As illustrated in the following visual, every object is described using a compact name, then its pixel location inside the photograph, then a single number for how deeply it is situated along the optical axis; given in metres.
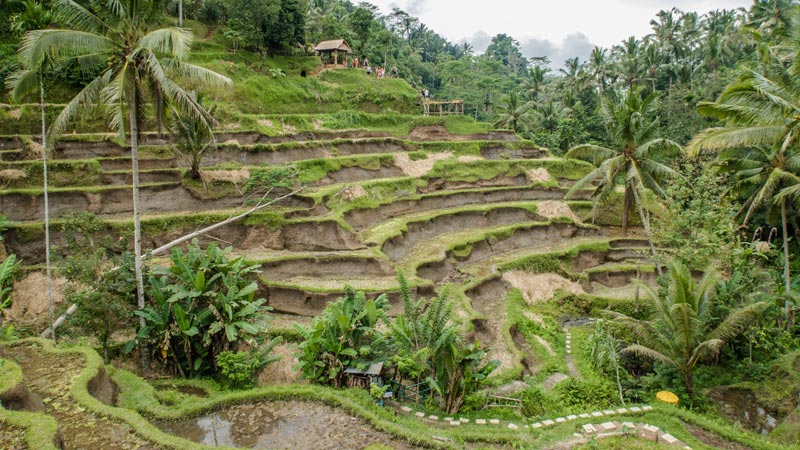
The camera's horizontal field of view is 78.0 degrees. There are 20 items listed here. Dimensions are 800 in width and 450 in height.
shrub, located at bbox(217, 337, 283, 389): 13.32
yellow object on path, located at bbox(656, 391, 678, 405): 14.63
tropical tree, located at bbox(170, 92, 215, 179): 24.48
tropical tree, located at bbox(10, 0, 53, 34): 15.16
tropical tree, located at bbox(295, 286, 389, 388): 12.93
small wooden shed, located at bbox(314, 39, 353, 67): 47.12
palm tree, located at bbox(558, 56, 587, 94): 58.19
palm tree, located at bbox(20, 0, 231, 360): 12.26
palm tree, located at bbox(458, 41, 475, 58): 101.90
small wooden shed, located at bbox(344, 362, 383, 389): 12.66
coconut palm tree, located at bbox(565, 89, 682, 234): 25.88
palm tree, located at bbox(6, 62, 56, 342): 12.63
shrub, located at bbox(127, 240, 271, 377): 13.84
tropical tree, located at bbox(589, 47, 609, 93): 56.75
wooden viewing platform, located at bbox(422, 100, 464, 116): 48.66
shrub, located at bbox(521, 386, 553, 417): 13.66
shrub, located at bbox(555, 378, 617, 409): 15.28
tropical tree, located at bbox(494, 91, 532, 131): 50.88
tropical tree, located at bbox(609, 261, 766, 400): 15.22
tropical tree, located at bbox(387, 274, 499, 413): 12.34
